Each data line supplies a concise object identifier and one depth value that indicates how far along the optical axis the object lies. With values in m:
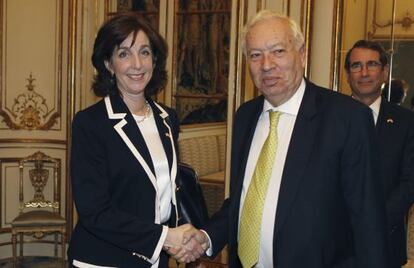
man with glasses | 2.51
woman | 2.10
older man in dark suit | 1.77
